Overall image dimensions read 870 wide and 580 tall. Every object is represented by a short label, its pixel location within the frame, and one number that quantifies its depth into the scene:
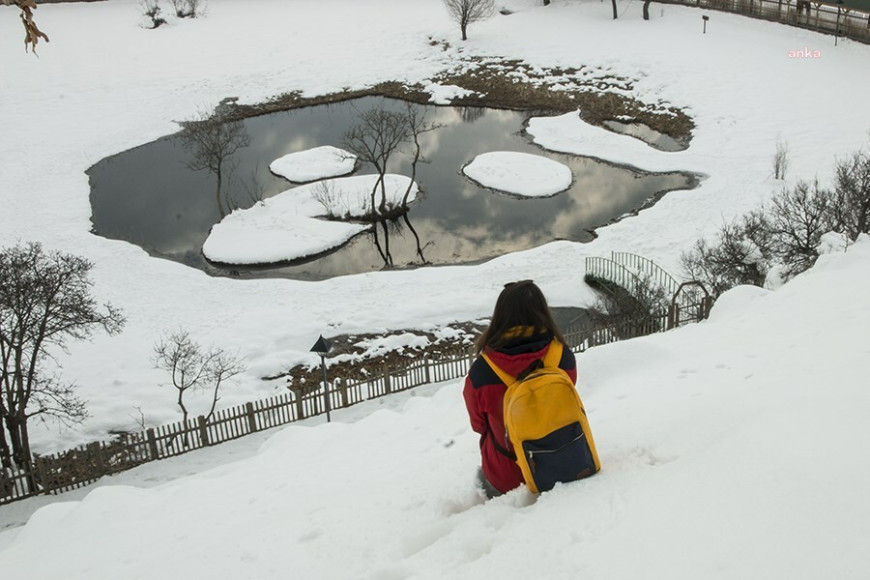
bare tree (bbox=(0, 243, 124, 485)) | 13.05
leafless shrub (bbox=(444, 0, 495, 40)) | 40.86
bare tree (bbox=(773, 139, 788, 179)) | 23.97
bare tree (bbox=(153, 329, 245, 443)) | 14.91
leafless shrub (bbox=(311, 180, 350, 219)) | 25.44
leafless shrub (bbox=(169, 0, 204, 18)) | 46.34
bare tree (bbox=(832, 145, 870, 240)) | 15.02
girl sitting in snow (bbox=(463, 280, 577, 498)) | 4.20
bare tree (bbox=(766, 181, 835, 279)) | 15.23
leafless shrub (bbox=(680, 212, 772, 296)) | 15.90
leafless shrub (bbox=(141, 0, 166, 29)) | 45.55
